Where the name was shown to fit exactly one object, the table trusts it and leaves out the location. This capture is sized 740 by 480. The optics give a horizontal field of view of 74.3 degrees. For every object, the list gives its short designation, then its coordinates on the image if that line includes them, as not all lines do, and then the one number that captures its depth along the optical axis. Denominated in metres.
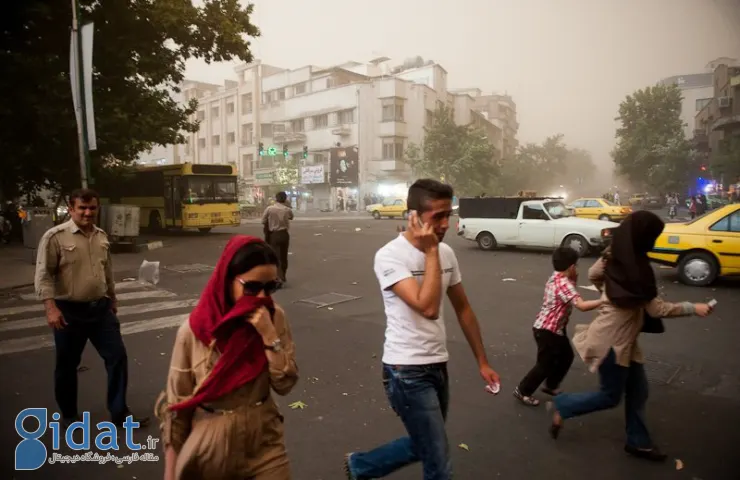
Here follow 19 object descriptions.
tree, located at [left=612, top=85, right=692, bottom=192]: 48.38
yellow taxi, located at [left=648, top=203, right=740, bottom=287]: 9.43
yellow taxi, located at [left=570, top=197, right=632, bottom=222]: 25.25
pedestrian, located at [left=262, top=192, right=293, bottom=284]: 10.13
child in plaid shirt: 4.23
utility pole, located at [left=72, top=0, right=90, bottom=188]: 11.79
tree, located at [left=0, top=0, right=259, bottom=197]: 15.31
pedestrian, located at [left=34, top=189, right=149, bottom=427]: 3.85
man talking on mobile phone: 2.45
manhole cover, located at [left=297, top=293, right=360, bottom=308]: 8.64
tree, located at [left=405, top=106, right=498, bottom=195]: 46.12
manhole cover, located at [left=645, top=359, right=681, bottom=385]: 5.04
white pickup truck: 13.86
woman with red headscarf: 1.93
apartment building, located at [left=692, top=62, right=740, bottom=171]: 38.50
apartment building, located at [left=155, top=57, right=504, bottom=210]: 51.47
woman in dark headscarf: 3.27
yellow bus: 21.12
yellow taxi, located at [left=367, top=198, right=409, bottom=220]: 36.12
